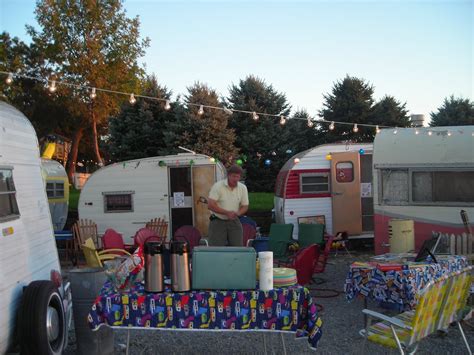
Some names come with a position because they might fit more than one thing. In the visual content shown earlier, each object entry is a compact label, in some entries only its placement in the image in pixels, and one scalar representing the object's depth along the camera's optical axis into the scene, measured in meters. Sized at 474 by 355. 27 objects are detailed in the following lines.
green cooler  3.22
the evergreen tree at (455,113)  30.44
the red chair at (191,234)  8.34
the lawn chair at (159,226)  10.40
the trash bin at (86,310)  4.12
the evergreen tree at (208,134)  18.98
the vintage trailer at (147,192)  10.49
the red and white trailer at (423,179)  7.89
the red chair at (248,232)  8.66
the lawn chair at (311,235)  8.27
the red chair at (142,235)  8.16
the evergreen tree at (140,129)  20.11
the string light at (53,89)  9.40
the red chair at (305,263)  6.27
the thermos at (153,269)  3.28
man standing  5.48
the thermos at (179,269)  3.25
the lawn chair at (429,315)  3.31
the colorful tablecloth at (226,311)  3.22
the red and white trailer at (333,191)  10.38
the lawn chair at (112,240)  8.37
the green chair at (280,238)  8.74
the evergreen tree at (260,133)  21.23
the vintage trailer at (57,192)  12.45
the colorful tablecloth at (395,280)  4.40
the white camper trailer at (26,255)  3.34
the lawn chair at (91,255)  5.64
